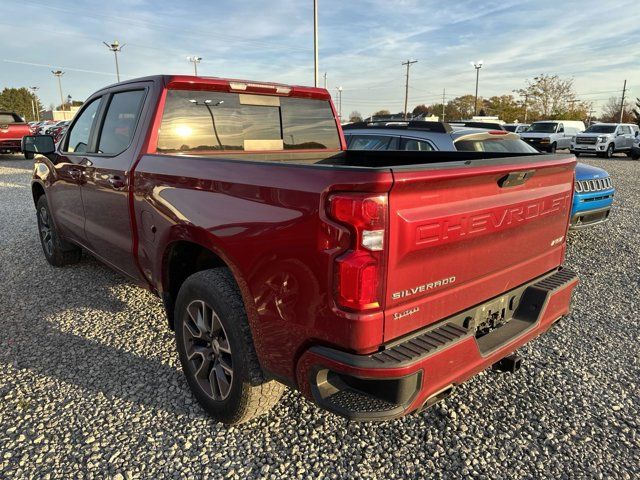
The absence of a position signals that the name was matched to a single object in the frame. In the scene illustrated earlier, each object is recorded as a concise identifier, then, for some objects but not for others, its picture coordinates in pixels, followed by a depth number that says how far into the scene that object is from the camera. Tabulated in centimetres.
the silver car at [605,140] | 2495
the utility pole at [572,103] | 6145
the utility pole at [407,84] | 6644
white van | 2489
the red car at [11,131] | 1861
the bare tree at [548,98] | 6122
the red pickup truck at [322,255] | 187
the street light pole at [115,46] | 3850
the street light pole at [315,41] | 2533
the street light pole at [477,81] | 6544
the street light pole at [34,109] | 8902
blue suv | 633
